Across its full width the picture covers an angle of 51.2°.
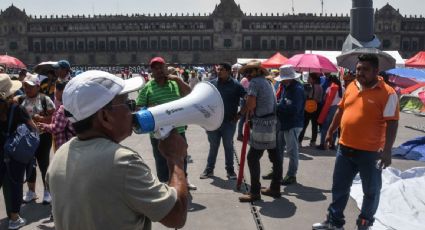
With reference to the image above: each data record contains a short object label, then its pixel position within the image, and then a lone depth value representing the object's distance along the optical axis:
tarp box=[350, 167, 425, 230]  4.41
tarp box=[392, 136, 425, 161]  7.50
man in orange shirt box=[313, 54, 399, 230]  3.87
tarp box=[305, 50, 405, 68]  17.64
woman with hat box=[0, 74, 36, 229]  4.14
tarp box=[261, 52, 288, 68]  17.25
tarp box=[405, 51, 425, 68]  17.42
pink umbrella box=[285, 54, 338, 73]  11.55
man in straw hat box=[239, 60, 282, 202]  4.99
